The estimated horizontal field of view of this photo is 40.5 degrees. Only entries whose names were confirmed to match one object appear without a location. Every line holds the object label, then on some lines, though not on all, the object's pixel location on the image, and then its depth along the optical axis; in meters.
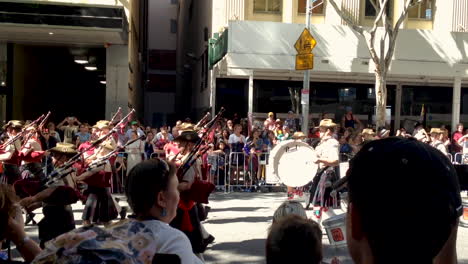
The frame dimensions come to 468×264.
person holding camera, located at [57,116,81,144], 18.06
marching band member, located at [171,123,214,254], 7.31
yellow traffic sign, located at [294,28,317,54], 17.43
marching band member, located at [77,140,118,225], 8.32
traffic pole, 17.97
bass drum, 12.12
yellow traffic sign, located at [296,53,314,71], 17.52
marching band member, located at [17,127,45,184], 10.53
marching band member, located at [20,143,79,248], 6.84
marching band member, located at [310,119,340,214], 10.35
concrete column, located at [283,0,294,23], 23.56
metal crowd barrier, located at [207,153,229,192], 16.34
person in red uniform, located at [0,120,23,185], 10.79
